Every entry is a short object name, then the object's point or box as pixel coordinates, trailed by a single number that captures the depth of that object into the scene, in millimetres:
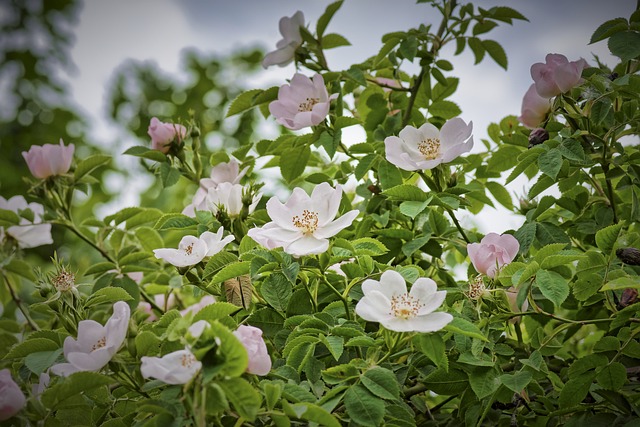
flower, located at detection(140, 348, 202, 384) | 855
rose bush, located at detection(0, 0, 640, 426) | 892
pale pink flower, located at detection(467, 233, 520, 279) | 950
